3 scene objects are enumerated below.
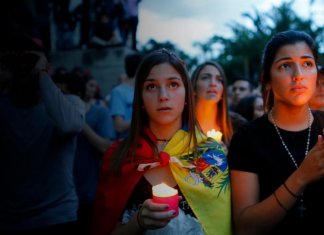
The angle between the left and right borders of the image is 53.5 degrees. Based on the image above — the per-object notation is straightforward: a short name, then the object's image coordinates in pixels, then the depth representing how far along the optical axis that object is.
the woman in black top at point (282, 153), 1.71
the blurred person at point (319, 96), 2.61
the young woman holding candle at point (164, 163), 1.92
